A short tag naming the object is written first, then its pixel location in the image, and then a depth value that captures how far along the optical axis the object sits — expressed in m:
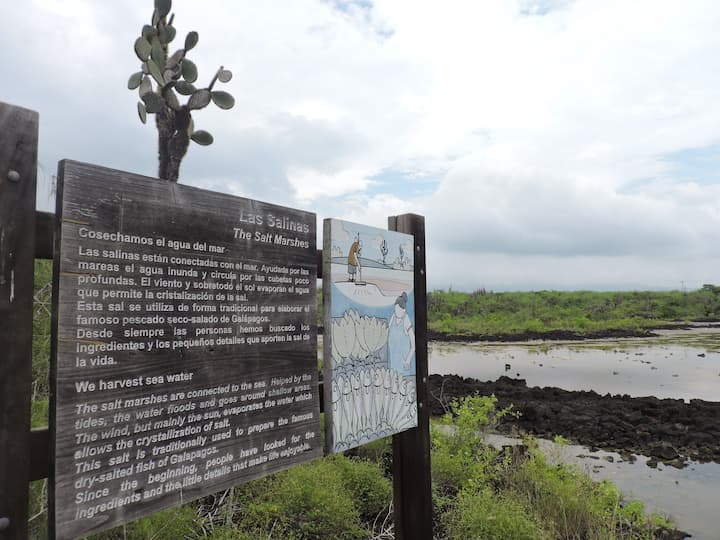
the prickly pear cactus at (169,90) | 3.75
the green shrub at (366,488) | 4.72
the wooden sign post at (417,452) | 3.55
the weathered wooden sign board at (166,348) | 1.76
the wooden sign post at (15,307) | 1.64
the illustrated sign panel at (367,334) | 2.90
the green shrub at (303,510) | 3.98
